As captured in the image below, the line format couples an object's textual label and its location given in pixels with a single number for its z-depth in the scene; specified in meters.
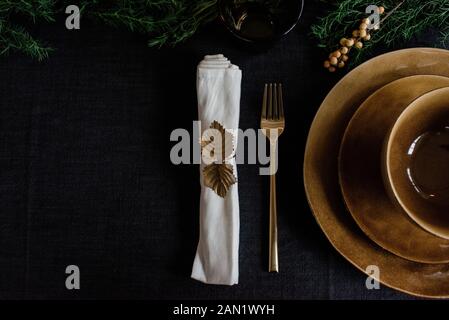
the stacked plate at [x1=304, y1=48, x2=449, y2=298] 0.56
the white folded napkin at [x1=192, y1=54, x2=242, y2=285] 0.60
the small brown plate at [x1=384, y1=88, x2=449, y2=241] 0.55
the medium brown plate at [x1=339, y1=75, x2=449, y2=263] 0.56
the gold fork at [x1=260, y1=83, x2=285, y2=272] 0.61
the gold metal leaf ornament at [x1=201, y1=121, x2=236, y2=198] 0.61
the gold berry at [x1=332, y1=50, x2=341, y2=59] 0.61
